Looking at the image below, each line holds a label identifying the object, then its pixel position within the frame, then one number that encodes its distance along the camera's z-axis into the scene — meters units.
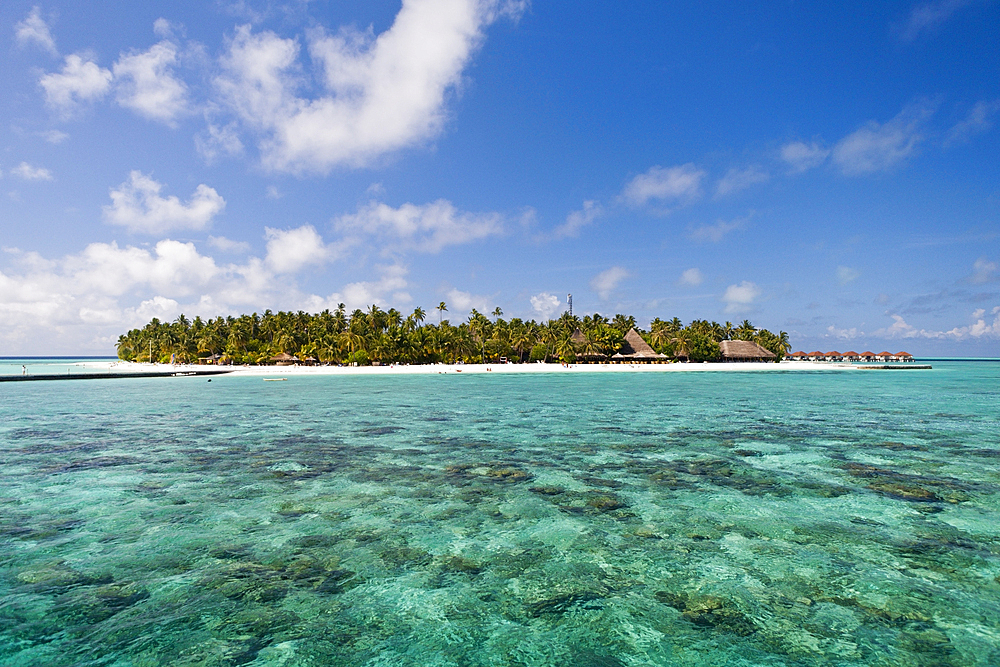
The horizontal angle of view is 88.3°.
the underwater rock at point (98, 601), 5.20
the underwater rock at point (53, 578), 5.91
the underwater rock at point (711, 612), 5.00
